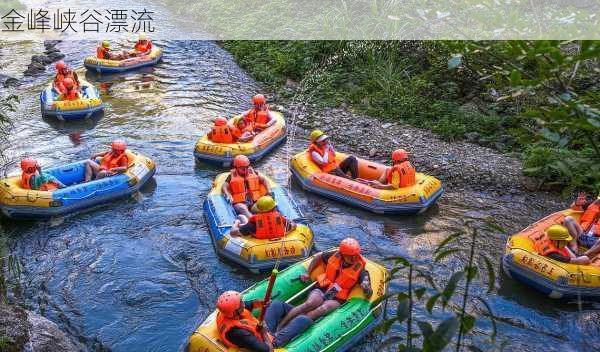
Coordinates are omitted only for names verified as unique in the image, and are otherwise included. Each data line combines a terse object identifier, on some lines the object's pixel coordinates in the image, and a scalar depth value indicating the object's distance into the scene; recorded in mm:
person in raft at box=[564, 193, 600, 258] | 9266
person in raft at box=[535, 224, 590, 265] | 8609
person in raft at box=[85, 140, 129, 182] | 11531
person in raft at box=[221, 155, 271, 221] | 10523
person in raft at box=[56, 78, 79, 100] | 15141
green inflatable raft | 7004
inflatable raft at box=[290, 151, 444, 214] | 10703
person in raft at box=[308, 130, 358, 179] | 11727
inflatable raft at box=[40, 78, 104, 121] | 14797
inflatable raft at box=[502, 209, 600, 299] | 8336
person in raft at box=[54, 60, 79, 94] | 15461
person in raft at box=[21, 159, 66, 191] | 10789
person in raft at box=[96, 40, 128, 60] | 18734
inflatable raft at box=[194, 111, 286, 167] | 12562
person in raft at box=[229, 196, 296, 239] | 9102
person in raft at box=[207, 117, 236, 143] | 12867
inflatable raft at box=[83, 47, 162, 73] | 18250
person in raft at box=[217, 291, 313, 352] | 6586
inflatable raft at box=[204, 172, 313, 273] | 8992
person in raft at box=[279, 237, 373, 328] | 7680
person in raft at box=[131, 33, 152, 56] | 19156
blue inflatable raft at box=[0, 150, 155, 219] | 10445
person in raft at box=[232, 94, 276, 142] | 13459
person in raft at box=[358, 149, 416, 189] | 10898
